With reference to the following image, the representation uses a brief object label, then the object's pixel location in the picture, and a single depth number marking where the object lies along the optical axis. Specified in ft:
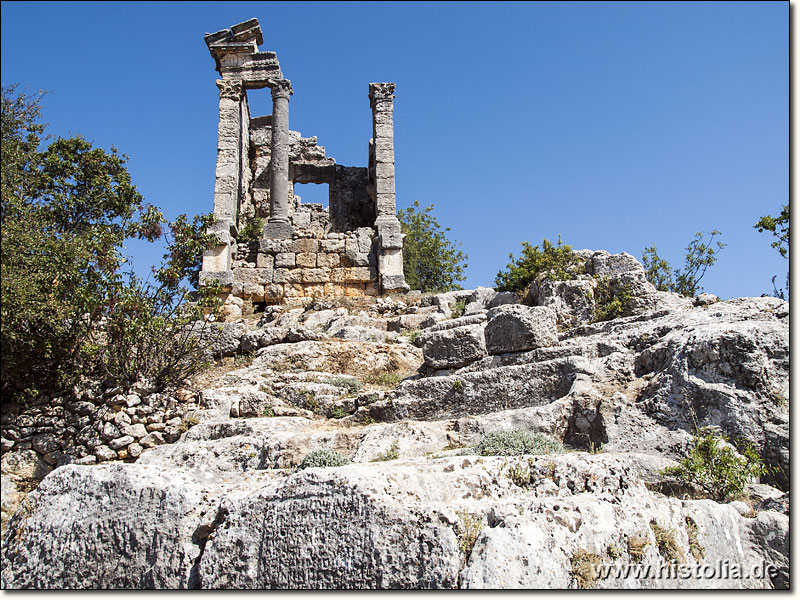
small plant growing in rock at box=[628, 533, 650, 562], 12.14
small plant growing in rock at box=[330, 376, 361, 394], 27.14
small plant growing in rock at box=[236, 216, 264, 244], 53.83
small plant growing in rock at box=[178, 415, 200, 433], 24.66
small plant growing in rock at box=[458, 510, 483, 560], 11.67
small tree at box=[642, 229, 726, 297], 43.27
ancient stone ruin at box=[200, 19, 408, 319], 50.44
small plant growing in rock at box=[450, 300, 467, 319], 40.14
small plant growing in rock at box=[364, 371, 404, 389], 28.63
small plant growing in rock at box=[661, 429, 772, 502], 15.43
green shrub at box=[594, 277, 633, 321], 32.04
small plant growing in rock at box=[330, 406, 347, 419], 24.31
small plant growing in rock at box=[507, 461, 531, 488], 14.40
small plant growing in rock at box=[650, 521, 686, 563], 12.52
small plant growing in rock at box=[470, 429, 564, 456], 16.62
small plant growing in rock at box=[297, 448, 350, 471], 16.94
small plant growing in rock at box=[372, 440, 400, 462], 17.80
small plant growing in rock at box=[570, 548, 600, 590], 11.36
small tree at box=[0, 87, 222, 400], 25.35
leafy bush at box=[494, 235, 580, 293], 36.83
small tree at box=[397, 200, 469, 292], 86.63
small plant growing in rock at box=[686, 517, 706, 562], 12.84
